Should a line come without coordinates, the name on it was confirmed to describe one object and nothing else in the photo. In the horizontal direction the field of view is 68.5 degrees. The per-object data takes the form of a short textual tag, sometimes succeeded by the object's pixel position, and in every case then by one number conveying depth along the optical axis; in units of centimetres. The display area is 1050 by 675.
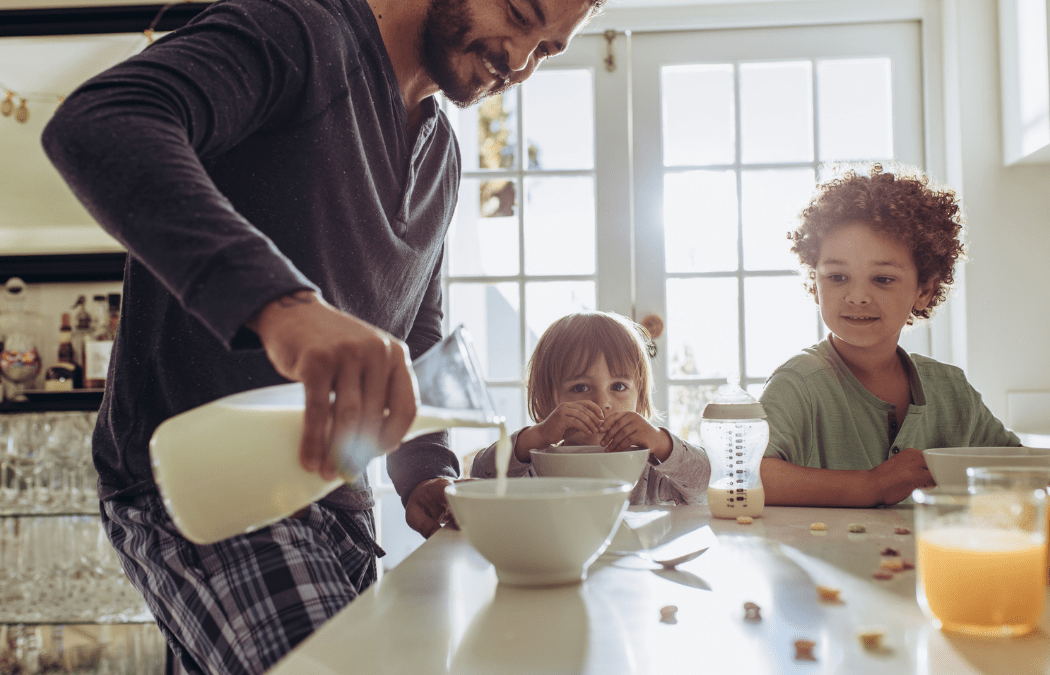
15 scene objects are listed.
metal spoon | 67
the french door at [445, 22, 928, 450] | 236
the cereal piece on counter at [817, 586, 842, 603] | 55
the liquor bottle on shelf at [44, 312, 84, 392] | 208
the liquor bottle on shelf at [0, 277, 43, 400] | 209
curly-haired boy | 134
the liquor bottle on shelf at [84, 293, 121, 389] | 207
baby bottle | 92
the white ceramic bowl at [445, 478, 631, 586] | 57
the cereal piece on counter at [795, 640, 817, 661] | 44
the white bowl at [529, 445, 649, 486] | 87
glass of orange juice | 47
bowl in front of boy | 77
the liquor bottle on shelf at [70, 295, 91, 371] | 212
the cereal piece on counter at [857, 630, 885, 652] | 46
